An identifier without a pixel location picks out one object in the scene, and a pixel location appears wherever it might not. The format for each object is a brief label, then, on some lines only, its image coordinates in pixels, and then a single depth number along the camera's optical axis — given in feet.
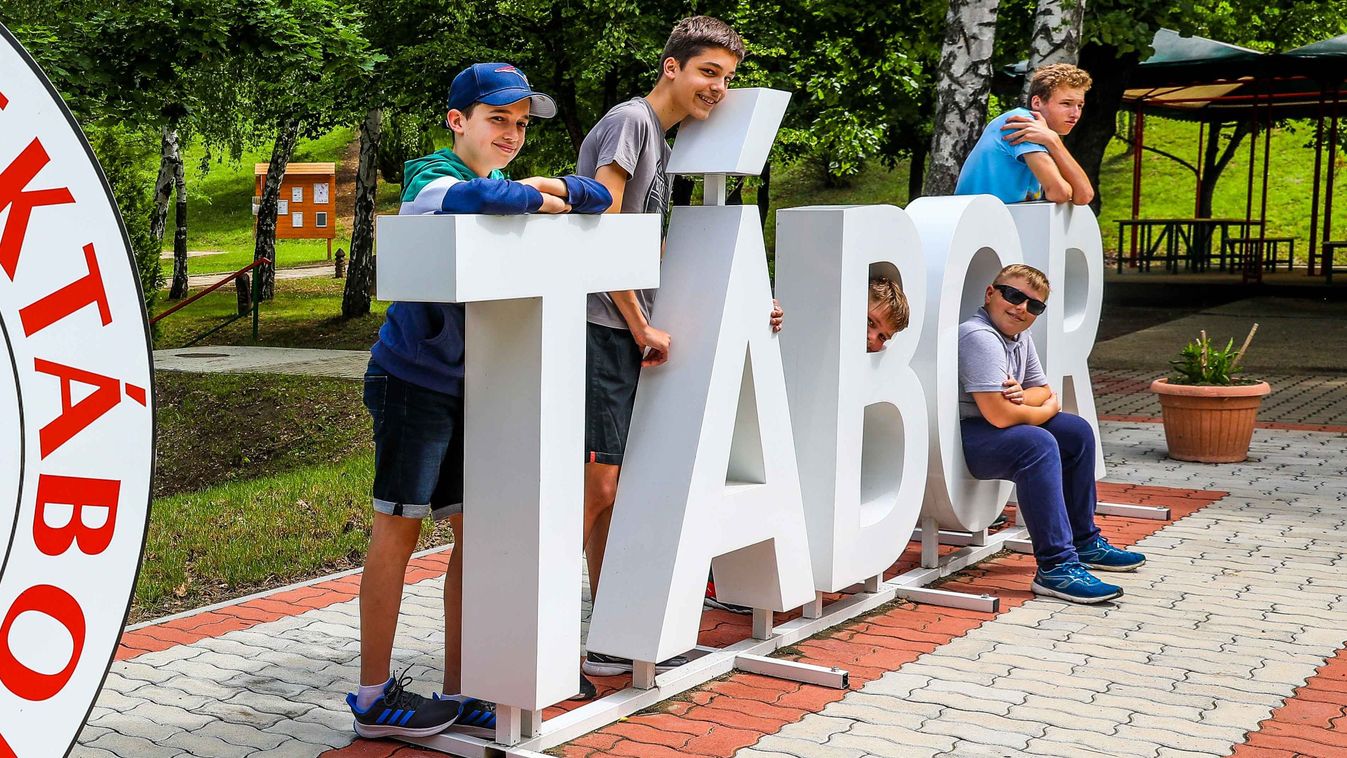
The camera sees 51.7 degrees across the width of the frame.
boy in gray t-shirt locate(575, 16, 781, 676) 13.67
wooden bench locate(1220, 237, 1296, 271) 73.08
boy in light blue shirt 20.52
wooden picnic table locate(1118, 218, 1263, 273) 83.41
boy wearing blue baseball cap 12.04
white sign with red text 6.80
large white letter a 13.82
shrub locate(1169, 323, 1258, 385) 28.12
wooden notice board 101.55
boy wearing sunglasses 18.17
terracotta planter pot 27.76
